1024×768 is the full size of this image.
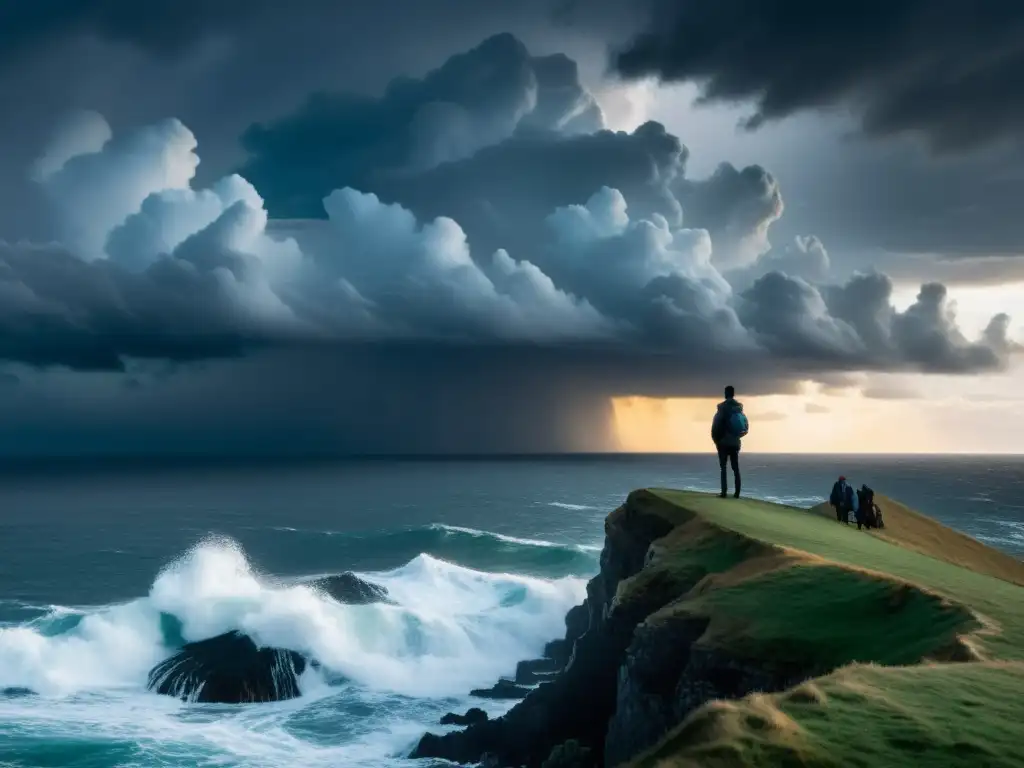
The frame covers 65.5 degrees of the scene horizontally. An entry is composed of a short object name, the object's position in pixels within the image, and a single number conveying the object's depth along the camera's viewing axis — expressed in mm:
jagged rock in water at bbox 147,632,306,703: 33844
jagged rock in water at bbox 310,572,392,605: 52031
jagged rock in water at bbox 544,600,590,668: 39656
